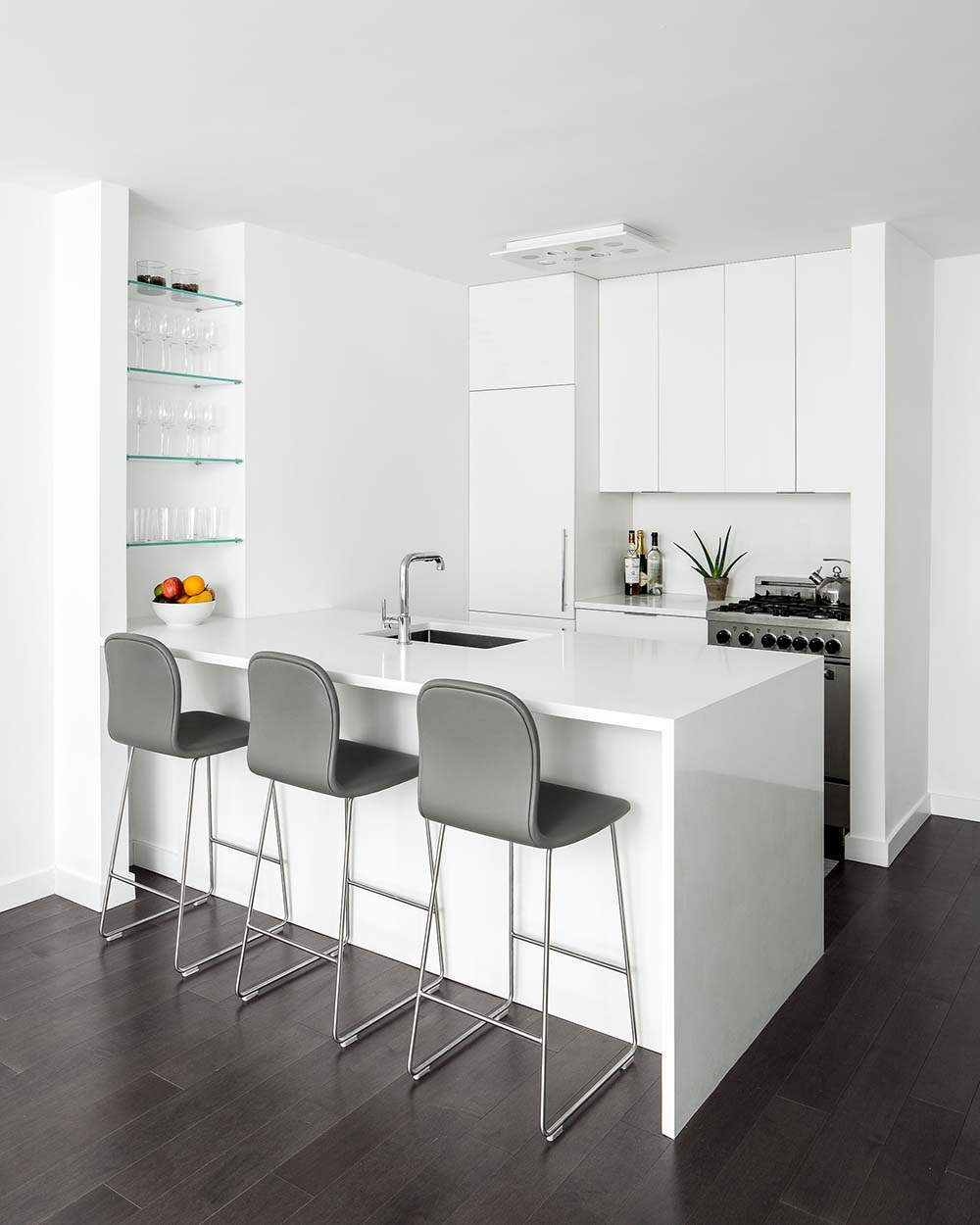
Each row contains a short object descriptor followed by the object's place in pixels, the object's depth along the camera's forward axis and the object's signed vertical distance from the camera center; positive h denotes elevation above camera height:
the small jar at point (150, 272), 3.88 +1.22
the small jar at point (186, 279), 4.01 +1.28
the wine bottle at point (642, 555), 5.49 +0.22
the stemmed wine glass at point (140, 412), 3.92 +0.70
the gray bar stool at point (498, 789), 2.44 -0.48
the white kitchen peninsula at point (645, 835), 2.50 -0.70
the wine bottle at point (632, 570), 5.44 +0.14
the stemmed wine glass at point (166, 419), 3.99 +0.68
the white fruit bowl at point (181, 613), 3.84 -0.07
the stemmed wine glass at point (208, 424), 4.15 +0.69
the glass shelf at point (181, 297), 3.88 +1.16
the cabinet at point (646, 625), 4.84 -0.14
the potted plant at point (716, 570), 5.18 +0.13
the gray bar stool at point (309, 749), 2.86 -0.44
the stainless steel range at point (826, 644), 4.32 -0.21
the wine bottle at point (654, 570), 5.49 +0.14
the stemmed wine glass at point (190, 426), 4.09 +0.67
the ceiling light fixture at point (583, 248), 4.15 +1.47
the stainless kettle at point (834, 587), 4.69 +0.04
